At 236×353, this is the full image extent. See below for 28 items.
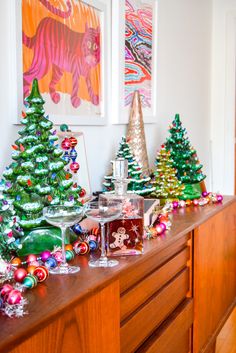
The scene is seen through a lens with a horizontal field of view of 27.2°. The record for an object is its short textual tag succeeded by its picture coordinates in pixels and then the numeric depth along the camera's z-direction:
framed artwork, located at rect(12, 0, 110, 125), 1.65
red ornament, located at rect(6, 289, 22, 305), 0.97
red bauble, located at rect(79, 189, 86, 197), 1.62
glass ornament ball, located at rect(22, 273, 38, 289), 1.09
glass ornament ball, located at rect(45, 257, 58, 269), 1.23
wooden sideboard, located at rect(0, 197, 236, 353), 0.99
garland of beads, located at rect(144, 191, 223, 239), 1.62
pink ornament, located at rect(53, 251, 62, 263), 1.27
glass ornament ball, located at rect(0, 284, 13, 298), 1.00
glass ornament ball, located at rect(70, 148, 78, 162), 1.68
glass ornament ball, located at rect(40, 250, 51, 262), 1.26
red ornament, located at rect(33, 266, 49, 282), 1.14
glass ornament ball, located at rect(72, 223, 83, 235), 1.54
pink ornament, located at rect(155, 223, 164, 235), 1.64
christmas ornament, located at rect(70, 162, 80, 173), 1.66
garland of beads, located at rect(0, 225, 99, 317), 0.97
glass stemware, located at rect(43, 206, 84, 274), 1.24
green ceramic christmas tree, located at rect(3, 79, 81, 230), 1.38
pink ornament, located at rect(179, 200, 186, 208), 2.21
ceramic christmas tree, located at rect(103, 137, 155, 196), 2.03
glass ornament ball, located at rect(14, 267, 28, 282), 1.11
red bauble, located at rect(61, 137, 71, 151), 1.64
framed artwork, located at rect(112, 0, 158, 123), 2.24
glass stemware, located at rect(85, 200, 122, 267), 1.33
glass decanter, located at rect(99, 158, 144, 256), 1.40
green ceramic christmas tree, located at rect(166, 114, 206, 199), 2.41
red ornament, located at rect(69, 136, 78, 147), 1.68
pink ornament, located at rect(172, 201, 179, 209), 2.17
